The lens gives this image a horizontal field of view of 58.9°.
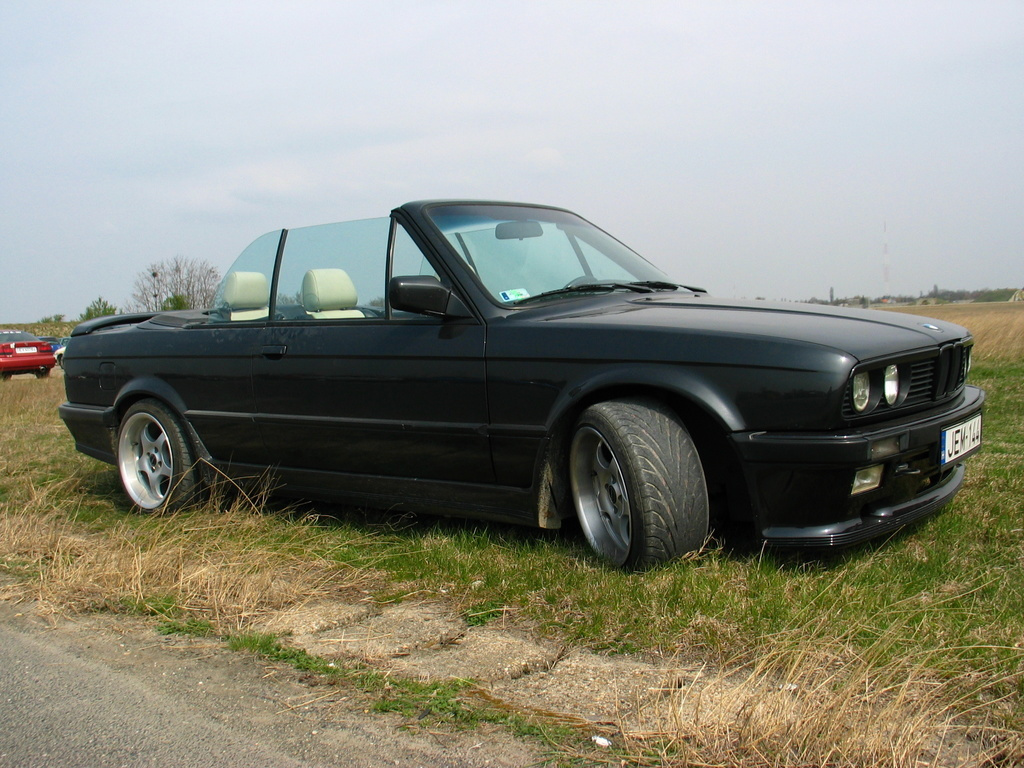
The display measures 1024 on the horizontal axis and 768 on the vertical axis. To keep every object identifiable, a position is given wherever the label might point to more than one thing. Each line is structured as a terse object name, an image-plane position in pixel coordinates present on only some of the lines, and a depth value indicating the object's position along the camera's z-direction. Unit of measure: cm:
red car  2197
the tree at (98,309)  3861
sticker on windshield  398
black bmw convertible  313
